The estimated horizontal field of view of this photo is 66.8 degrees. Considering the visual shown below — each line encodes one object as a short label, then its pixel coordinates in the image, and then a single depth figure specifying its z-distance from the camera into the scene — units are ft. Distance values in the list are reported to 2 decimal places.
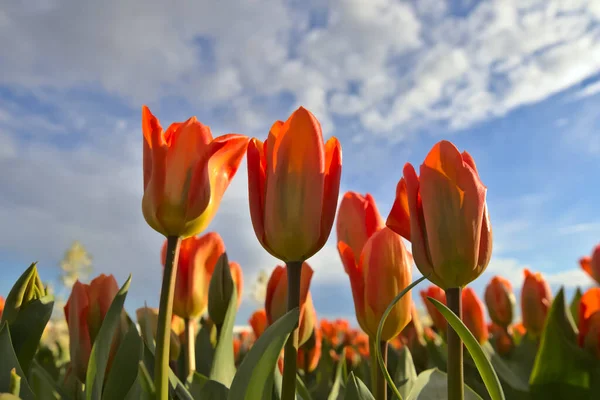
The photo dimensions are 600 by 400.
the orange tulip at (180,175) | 0.73
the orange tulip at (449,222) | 0.67
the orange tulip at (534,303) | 1.66
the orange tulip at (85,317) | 0.91
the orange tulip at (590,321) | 1.02
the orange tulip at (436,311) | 1.69
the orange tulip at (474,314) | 1.50
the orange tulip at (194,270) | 1.22
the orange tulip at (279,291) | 0.96
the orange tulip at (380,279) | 0.80
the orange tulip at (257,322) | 1.64
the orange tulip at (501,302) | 2.02
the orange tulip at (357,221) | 0.93
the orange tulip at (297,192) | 0.68
